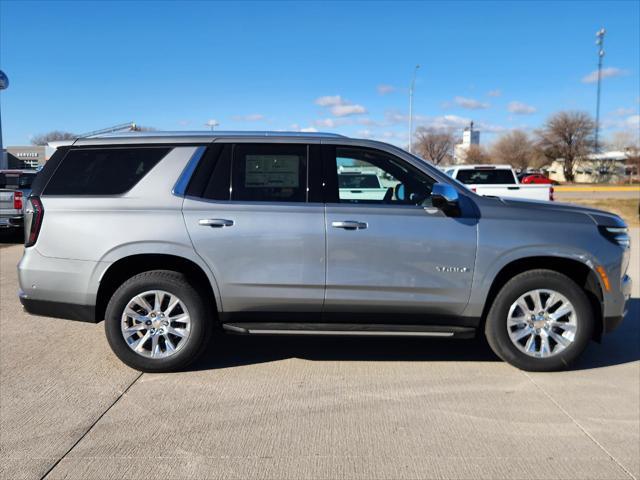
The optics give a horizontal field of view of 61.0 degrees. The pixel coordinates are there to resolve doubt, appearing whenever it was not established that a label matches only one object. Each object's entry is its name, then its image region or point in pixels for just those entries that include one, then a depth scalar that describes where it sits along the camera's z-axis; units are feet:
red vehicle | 135.44
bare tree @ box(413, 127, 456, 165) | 188.85
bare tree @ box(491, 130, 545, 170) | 233.96
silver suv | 14.66
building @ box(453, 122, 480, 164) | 268.00
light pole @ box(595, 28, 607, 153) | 163.52
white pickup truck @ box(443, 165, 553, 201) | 47.55
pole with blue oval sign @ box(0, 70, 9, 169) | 72.81
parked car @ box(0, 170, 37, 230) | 37.91
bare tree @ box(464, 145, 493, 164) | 244.22
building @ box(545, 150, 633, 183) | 205.36
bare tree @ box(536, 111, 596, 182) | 192.74
